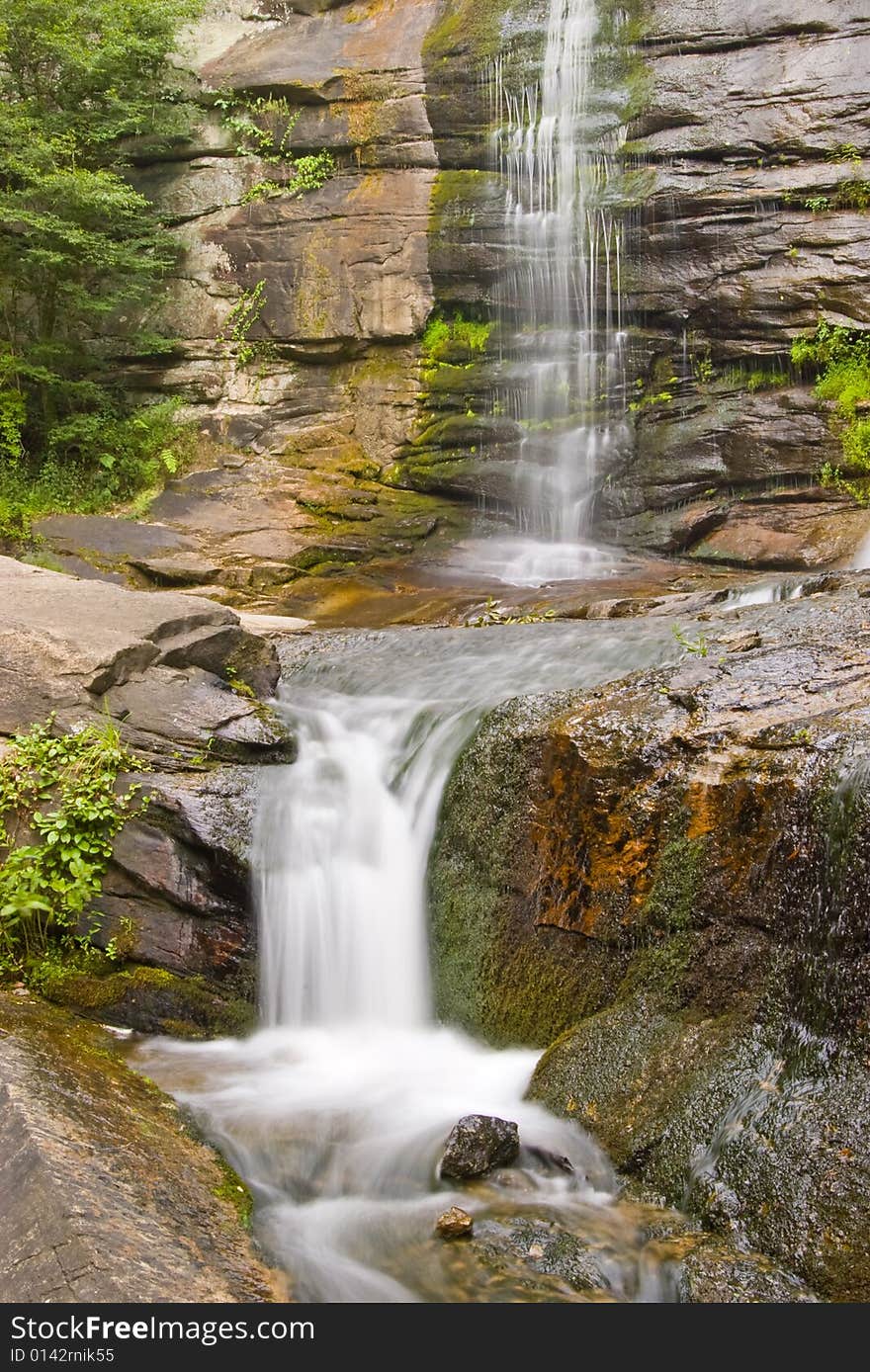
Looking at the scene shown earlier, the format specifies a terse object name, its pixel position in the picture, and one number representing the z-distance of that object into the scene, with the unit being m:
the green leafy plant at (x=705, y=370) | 14.10
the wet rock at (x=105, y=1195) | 3.15
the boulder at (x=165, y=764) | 5.79
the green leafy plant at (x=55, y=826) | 5.74
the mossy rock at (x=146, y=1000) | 5.60
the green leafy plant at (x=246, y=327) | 16.02
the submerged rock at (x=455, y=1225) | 3.91
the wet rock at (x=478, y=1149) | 4.27
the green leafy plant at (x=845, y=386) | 12.87
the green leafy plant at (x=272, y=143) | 16.19
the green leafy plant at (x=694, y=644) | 6.42
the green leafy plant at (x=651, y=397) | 14.30
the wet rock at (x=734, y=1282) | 3.38
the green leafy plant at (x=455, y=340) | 15.33
